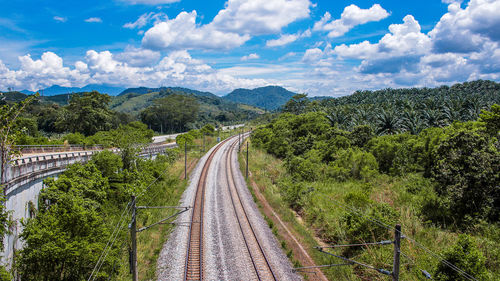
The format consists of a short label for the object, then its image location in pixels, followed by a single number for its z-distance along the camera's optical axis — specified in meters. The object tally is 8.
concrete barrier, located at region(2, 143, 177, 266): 14.23
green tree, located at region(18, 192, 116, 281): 13.64
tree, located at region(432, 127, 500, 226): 18.48
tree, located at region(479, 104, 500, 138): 24.80
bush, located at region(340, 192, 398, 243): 18.28
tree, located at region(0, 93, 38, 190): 13.98
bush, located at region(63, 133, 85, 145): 49.62
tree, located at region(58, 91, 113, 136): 63.44
